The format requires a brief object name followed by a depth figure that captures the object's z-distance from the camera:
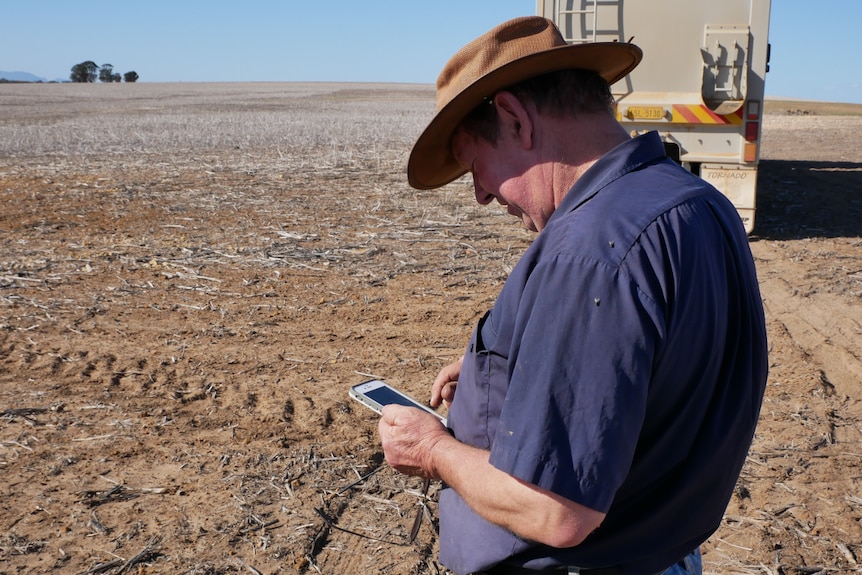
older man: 1.38
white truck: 8.32
